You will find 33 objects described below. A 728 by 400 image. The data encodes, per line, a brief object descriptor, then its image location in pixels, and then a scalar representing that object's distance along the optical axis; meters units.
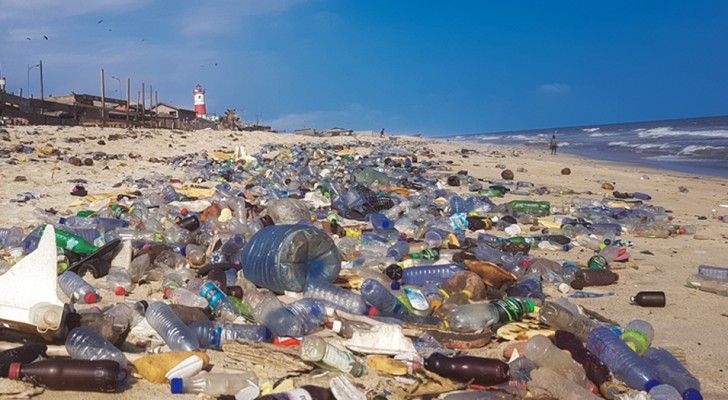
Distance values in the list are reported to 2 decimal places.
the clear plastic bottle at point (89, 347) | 1.98
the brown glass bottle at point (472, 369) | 2.04
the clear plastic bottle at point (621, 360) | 2.06
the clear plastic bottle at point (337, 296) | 2.87
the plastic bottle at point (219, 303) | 2.67
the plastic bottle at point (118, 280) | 3.05
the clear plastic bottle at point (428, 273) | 3.50
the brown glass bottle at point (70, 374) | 1.79
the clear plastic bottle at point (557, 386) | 1.88
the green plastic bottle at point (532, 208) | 6.37
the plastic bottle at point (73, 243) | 3.57
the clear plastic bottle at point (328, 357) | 2.09
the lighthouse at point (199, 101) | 48.84
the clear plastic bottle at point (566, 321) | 2.56
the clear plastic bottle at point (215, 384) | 1.91
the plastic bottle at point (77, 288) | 2.78
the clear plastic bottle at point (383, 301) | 2.88
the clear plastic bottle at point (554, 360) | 2.06
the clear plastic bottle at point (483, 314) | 2.62
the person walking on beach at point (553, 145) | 22.39
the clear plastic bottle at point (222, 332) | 2.34
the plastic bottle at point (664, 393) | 1.88
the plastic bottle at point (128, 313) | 2.34
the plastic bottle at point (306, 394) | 1.78
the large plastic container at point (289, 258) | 3.06
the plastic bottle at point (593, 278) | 3.47
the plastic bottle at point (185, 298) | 2.75
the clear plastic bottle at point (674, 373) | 1.94
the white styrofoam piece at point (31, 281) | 2.03
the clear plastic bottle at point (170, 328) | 2.24
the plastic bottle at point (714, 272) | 3.65
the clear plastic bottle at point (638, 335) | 2.28
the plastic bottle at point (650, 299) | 3.05
